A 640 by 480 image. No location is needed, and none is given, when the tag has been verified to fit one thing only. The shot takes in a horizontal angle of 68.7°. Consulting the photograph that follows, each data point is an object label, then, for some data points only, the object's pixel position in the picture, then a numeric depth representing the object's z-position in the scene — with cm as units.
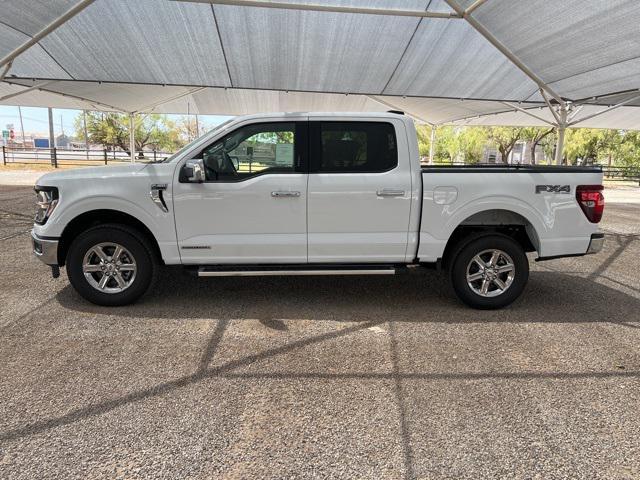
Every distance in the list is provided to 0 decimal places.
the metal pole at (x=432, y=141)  2253
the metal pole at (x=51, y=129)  3650
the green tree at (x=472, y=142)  4562
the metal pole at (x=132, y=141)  2008
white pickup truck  464
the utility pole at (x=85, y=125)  5235
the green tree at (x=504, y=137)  4384
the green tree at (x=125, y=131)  5309
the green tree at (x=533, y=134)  4166
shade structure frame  778
